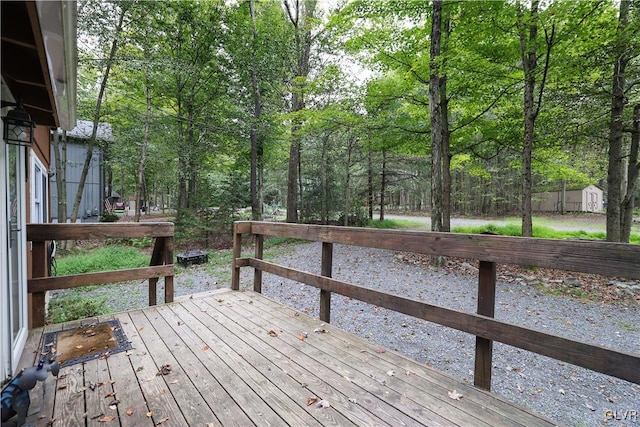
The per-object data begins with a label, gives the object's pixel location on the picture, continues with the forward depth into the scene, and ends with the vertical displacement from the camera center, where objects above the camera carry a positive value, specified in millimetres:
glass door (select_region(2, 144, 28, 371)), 2113 -346
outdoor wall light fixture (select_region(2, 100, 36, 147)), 2111 +598
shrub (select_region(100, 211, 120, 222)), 13847 -416
